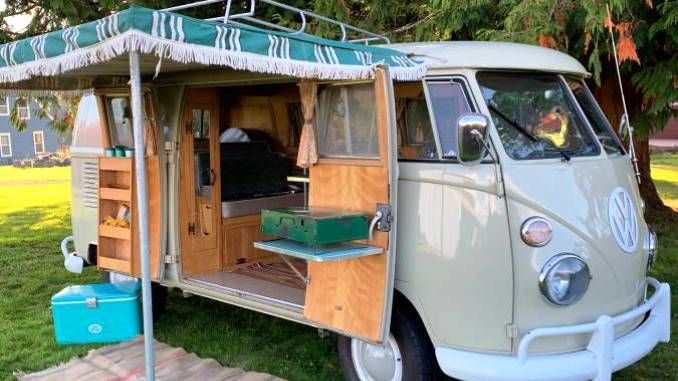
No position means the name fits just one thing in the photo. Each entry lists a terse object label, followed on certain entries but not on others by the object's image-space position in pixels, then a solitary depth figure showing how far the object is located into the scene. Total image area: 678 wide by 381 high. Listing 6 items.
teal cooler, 5.50
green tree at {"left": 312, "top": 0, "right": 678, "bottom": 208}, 5.54
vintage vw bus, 3.65
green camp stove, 3.74
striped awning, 3.11
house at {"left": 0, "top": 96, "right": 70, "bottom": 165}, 31.29
